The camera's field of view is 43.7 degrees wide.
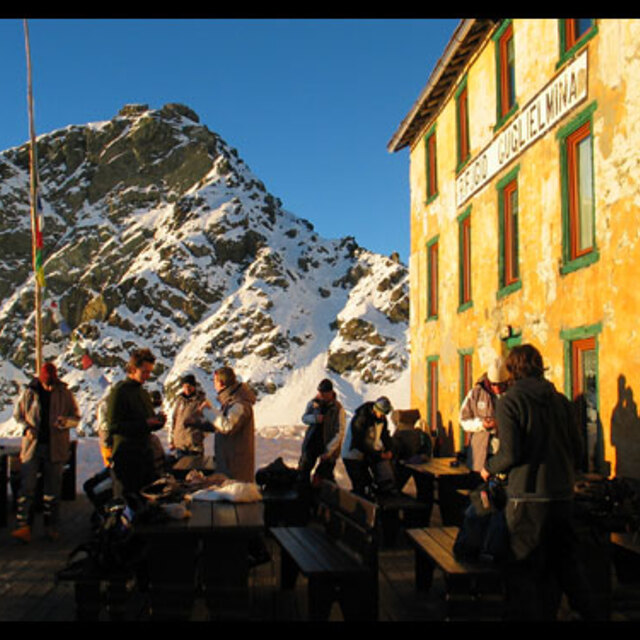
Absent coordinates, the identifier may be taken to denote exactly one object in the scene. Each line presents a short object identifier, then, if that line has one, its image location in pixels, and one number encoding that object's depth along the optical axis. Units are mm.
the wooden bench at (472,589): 4867
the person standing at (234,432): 7754
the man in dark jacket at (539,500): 4727
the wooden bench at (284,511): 8172
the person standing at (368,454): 9148
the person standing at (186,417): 10570
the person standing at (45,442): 8633
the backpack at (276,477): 8648
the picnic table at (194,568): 5512
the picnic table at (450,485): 9133
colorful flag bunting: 18547
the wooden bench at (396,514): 8406
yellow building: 8789
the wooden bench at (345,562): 4953
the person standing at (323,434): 9234
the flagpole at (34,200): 17891
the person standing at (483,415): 8414
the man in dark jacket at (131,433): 6853
